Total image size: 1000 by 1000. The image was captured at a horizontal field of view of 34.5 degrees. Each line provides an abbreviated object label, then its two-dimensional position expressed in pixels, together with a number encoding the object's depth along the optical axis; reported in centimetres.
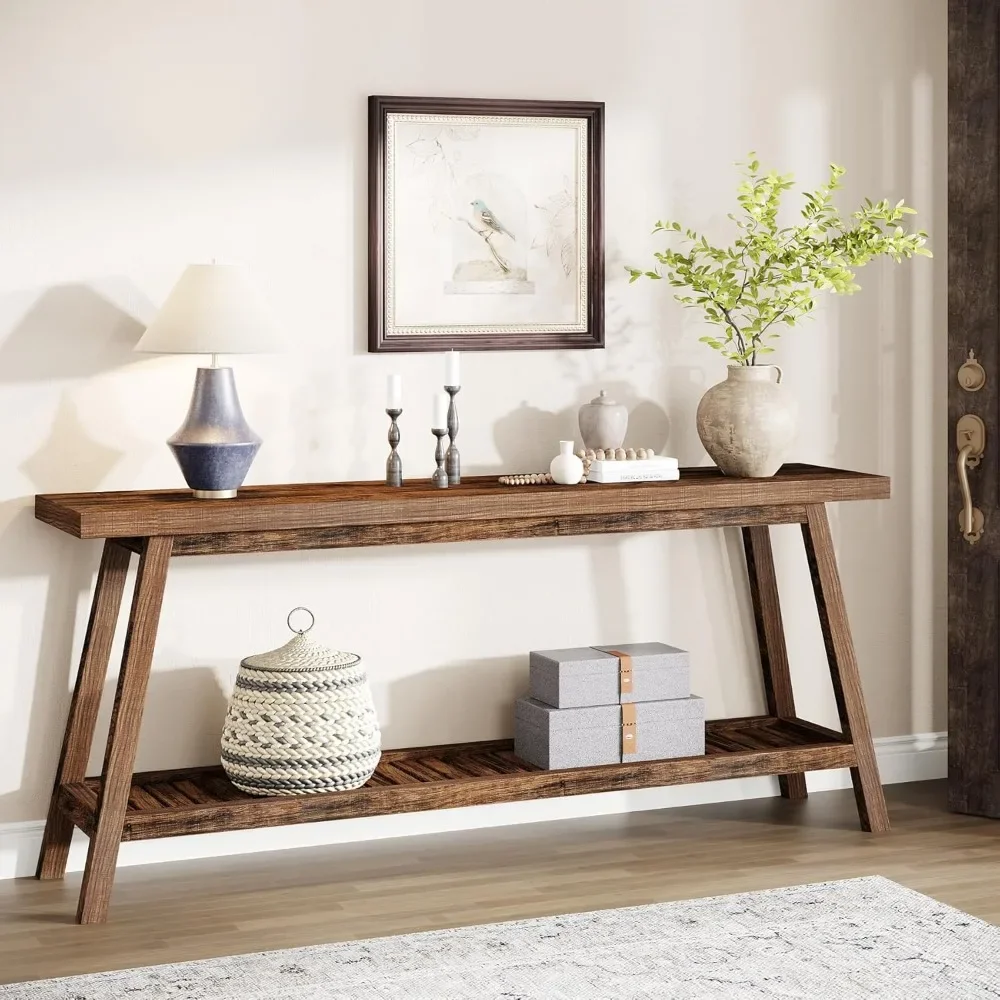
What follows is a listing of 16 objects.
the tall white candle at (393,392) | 373
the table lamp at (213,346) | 344
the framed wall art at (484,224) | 385
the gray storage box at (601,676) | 381
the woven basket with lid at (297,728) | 350
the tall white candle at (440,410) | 375
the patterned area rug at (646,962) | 296
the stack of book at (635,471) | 379
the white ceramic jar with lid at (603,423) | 392
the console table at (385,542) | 334
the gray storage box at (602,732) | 377
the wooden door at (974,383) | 401
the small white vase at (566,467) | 377
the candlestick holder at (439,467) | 371
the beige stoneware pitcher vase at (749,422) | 385
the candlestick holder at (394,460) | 373
